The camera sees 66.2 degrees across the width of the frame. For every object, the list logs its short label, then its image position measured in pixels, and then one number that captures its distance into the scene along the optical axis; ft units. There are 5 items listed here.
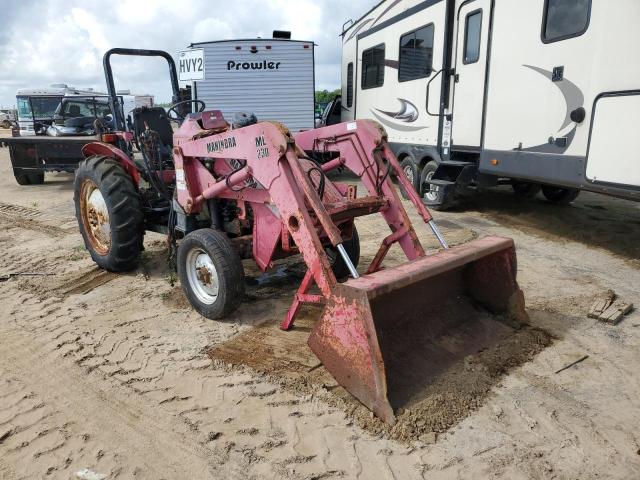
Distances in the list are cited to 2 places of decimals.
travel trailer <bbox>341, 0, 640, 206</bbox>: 15.40
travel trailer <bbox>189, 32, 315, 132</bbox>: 34.58
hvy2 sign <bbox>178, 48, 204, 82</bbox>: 27.43
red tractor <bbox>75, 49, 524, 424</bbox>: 8.78
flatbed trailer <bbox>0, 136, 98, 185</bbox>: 31.99
